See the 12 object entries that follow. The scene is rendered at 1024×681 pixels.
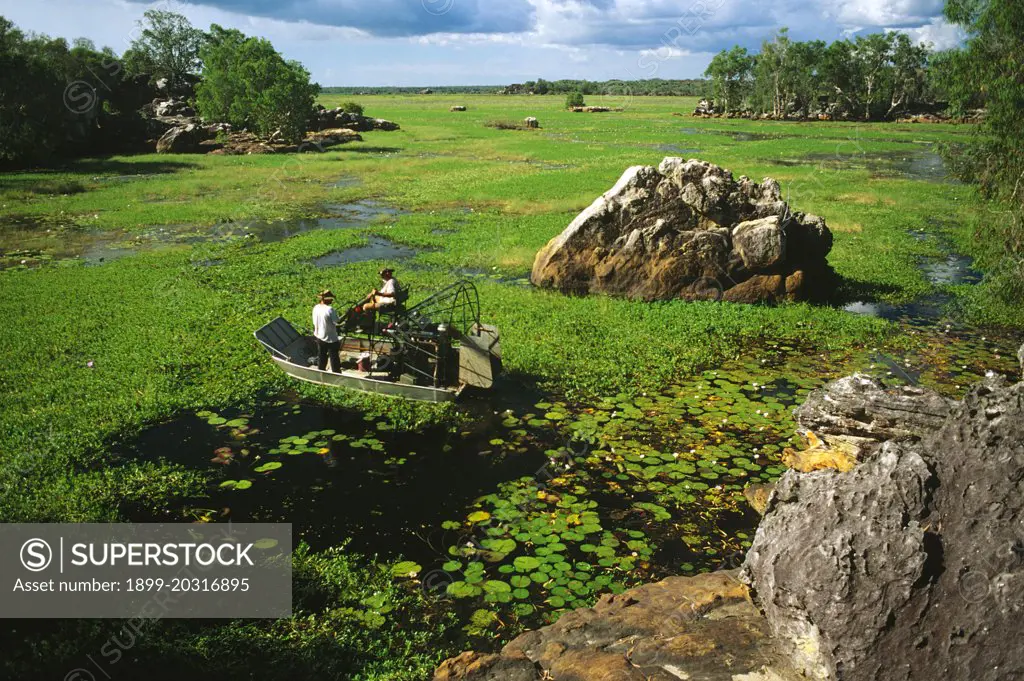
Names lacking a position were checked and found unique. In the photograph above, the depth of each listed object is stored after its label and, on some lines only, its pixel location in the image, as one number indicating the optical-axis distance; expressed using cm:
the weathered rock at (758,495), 960
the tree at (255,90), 5675
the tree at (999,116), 1817
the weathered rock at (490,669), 570
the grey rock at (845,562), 514
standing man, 1266
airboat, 1253
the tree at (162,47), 8925
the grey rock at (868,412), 851
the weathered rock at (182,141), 5394
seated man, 1295
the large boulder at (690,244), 1897
